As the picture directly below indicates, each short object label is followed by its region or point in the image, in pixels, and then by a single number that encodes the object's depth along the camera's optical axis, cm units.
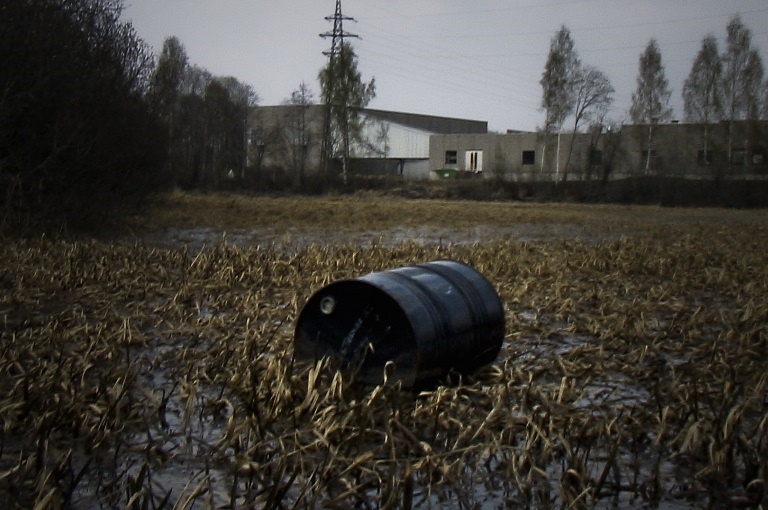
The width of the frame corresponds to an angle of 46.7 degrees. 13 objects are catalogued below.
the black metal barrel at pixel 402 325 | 527
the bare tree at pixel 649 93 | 6128
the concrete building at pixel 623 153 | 5766
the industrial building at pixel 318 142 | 6462
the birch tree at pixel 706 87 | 6025
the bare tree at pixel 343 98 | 5722
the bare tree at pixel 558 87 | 6200
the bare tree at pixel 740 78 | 5934
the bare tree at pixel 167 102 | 2374
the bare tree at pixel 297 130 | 6581
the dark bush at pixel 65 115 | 1697
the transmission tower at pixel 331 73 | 5553
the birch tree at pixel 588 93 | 6188
